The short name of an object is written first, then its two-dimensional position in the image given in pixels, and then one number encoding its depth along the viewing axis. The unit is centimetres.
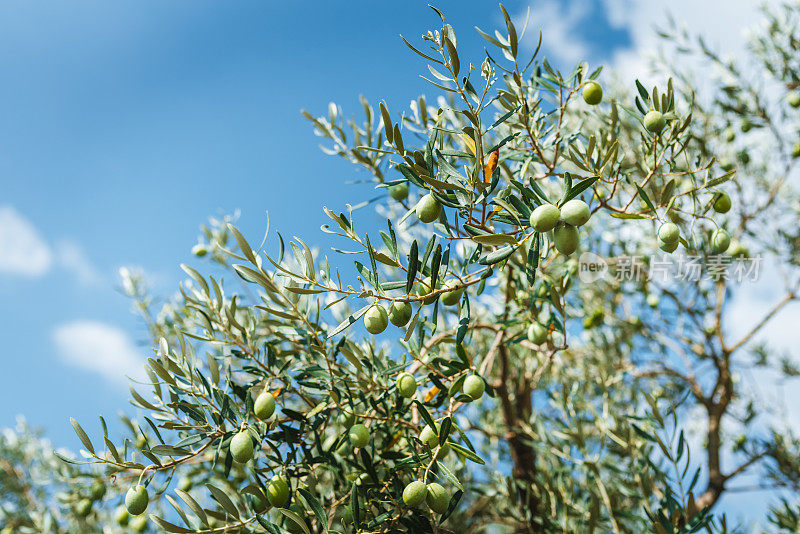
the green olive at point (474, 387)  70
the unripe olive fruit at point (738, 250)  118
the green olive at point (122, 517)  94
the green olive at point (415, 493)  66
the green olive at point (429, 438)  70
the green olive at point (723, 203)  73
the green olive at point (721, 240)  75
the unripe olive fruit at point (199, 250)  111
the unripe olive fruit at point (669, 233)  68
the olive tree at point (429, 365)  65
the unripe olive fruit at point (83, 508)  90
